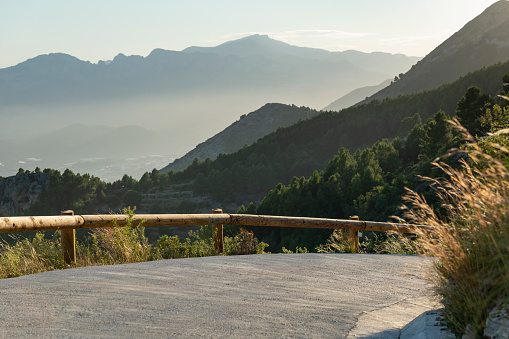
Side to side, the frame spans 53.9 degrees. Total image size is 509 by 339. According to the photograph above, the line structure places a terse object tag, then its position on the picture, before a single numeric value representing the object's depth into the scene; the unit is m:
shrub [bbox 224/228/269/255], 10.17
